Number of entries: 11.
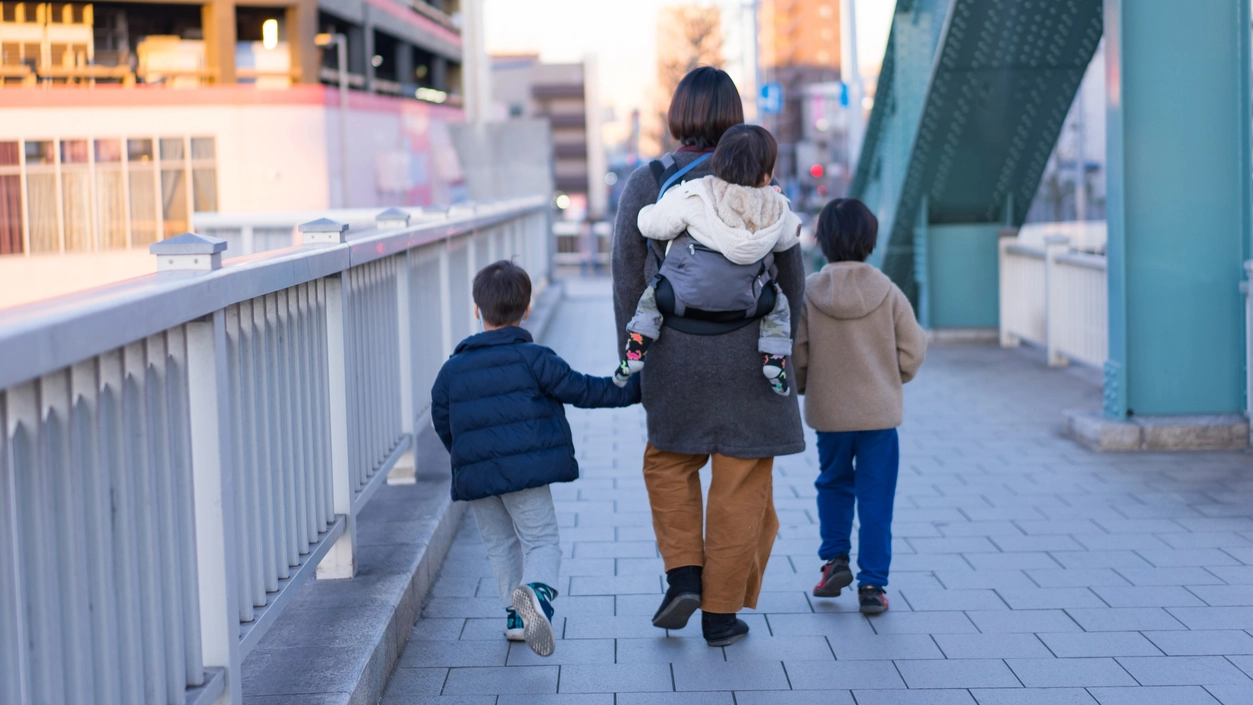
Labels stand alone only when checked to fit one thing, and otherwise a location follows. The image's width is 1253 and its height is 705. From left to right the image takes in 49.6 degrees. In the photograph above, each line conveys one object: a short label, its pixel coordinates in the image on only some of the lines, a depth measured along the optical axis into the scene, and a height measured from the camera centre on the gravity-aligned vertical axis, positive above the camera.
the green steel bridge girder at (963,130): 9.88 +0.87
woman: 3.96 -0.53
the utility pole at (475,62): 59.81 +8.70
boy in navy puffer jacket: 3.86 -0.48
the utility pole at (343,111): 37.62 +4.11
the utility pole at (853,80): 24.85 +3.11
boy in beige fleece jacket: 4.46 -0.41
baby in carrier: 3.77 +0.03
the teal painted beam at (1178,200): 6.90 +0.16
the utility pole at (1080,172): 28.14 +1.31
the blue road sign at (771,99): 35.12 +3.79
